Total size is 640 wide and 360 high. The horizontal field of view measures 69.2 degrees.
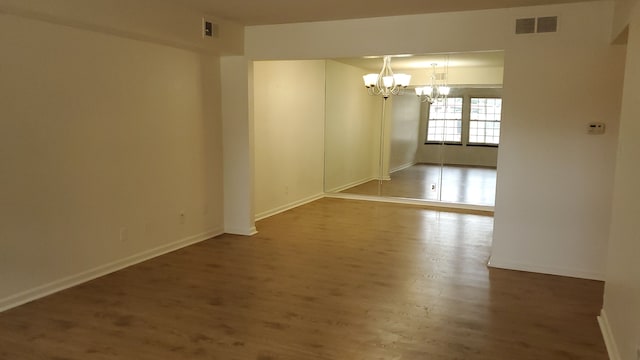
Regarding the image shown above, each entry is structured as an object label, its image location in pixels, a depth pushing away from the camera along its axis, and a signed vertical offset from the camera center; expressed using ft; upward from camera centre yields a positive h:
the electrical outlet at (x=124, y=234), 14.42 -3.49
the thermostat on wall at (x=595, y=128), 13.65 +0.02
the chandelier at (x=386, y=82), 23.84 +2.29
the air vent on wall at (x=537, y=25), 13.84 +3.09
